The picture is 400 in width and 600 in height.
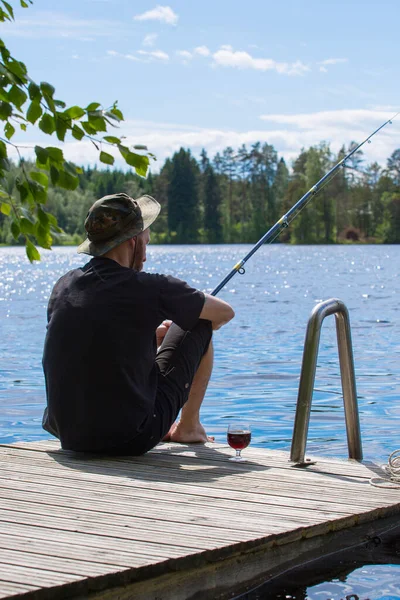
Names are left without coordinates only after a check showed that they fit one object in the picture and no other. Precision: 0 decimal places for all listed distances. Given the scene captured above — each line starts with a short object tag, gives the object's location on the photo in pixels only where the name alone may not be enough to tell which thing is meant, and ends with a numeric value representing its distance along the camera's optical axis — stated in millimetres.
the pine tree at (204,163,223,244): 110312
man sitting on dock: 4113
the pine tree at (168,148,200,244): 110750
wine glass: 4402
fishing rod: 5723
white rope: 4078
